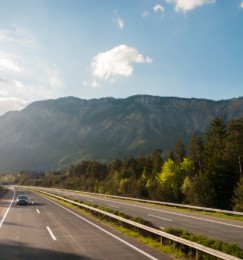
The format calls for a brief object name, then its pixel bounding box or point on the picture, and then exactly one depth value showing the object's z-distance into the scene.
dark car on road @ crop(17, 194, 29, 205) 46.41
